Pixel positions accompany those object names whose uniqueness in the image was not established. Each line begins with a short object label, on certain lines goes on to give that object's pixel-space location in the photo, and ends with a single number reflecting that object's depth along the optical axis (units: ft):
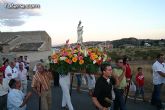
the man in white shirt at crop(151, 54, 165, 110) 14.15
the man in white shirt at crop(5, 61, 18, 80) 15.43
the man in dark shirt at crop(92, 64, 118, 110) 8.36
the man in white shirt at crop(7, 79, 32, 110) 10.20
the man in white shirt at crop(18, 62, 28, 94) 16.87
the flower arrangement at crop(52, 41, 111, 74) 11.92
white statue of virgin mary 13.80
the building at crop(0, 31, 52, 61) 68.11
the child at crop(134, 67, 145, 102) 16.55
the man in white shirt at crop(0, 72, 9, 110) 12.23
